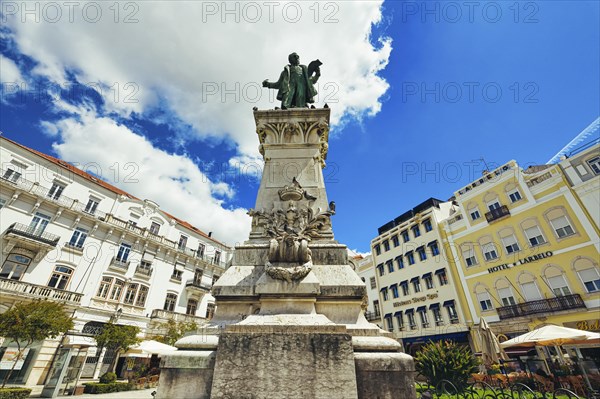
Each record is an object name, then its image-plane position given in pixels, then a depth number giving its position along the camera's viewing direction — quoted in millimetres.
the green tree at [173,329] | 22016
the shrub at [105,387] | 15719
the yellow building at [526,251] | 19297
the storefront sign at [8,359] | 16781
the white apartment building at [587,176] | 19547
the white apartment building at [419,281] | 26328
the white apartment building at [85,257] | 19484
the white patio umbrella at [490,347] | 12094
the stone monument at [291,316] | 2924
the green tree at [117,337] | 18172
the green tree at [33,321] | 13258
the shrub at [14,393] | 11178
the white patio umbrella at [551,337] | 10438
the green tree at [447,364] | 7109
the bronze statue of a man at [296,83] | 6949
